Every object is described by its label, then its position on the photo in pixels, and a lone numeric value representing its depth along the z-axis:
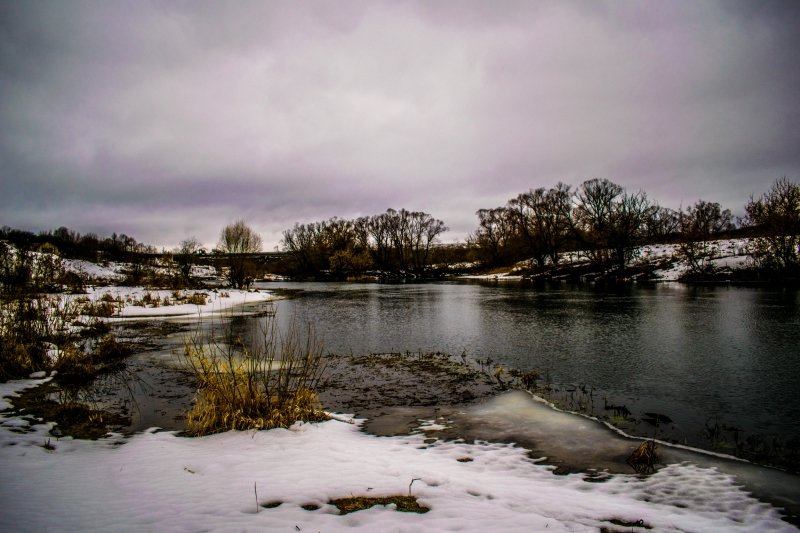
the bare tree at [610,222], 48.03
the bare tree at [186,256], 38.82
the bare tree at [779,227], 32.56
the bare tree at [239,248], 44.58
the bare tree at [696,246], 41.56
